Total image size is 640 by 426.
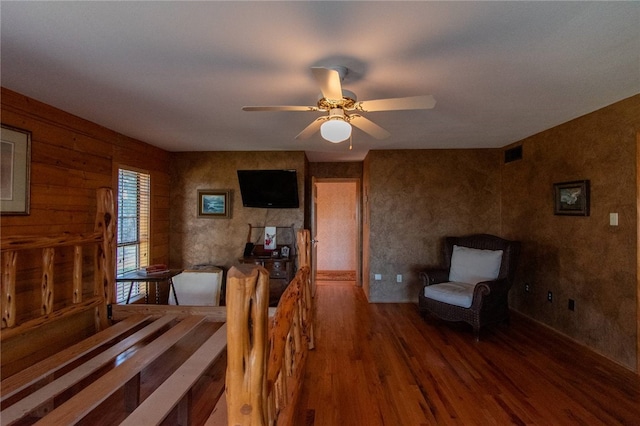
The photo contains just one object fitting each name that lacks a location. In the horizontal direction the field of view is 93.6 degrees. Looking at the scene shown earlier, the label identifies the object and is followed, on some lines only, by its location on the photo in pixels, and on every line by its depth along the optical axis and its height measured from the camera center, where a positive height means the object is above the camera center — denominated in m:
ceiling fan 1.86 +0.75
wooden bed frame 0.91 -0.84
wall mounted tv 4.53 +0.47
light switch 2.75 -0.01
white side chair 3.52 -0.82
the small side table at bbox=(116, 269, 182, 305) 3.26 -0.65
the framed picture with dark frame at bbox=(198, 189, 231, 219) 4.73 +0.25
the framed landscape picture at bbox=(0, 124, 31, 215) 2.30 +0.39
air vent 4.12 +0.91
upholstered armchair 3.34 -0.78
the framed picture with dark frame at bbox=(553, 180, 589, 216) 3.07 +0.22
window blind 3.72 -0.08
